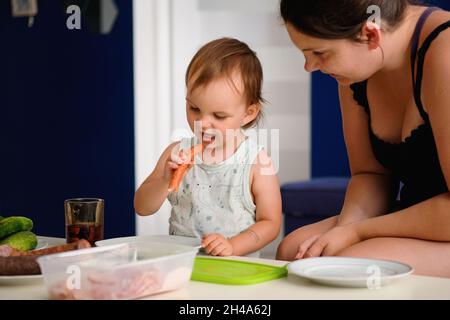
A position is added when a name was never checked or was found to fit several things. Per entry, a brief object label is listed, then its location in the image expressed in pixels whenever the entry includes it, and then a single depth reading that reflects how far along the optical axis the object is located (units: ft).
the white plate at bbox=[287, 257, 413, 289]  6.55
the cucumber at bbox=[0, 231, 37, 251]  7.80
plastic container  6.29
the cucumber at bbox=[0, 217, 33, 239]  8.00
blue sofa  13.36
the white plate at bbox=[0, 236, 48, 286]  6.76
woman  7.86
